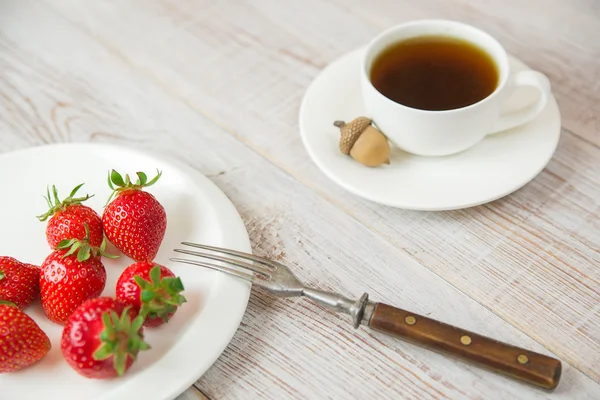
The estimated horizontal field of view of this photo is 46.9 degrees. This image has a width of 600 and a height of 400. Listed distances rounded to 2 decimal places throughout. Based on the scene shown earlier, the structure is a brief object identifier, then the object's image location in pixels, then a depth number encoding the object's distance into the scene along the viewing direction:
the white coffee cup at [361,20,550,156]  1.02
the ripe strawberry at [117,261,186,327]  0.84
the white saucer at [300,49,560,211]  1.02
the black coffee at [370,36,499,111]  1.09
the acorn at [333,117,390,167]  1.06
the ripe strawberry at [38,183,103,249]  0.97
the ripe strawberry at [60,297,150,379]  0.79
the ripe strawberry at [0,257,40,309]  0.92
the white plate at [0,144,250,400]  0.87
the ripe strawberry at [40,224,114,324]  0.90
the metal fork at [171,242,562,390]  0.82
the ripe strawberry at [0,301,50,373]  0.84
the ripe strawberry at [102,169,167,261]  0.96
